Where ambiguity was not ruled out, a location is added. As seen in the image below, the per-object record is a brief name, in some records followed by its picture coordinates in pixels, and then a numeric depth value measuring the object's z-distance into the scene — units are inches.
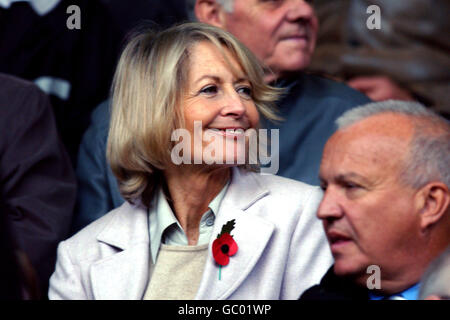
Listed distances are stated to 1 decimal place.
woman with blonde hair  183.9
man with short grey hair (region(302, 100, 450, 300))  177.8
